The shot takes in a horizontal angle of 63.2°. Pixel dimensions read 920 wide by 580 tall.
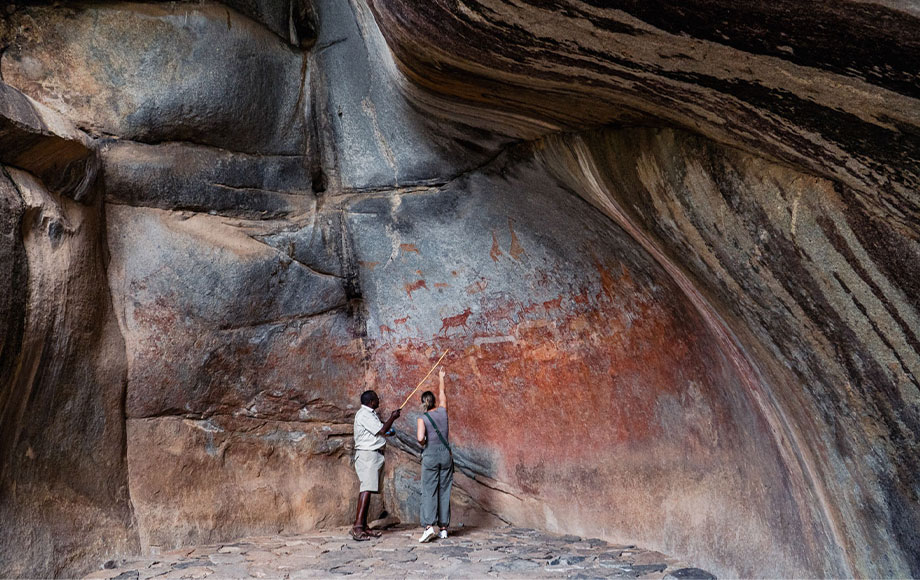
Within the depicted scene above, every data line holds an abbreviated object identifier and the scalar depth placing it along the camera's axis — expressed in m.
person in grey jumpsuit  6.11
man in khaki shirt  6.15
